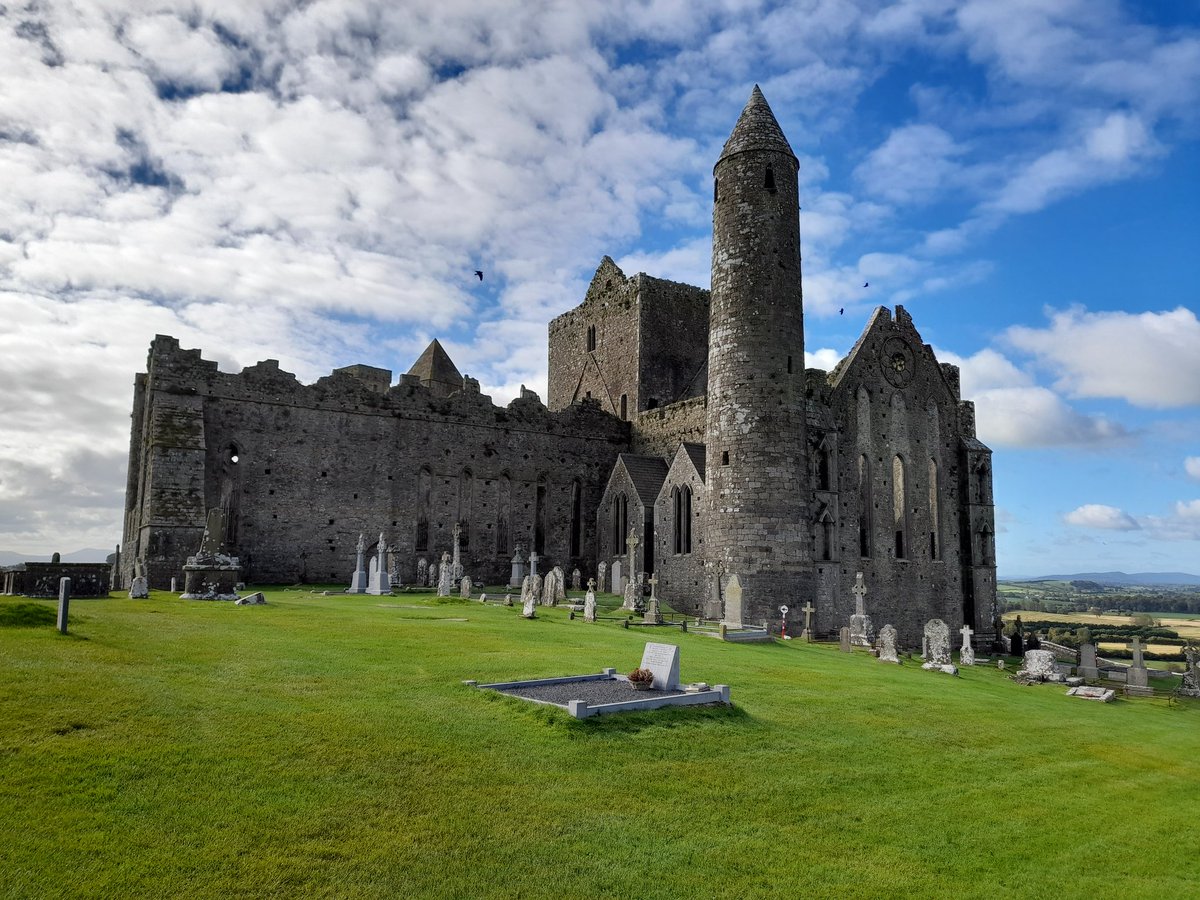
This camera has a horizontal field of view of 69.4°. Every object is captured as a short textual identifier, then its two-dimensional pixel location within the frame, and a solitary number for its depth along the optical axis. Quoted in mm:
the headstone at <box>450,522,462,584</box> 32400
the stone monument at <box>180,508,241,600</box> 22328
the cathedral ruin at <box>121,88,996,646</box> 28250
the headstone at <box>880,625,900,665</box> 22719
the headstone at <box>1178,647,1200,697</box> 24016
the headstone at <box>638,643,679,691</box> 12742
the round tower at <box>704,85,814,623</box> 27453
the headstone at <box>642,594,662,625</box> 24766
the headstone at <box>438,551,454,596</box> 29047
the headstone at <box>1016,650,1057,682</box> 22922
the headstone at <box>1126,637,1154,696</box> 23141
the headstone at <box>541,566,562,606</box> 28812
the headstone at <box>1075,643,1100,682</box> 24547
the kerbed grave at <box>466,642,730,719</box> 11633
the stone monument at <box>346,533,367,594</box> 28734
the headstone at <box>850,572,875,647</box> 25797
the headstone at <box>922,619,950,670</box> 23047
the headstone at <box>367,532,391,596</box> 28500
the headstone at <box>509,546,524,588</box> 35000
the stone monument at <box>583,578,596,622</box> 24188
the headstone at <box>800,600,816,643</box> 26234
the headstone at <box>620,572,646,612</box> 28297
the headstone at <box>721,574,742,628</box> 26000
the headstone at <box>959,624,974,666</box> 27811
